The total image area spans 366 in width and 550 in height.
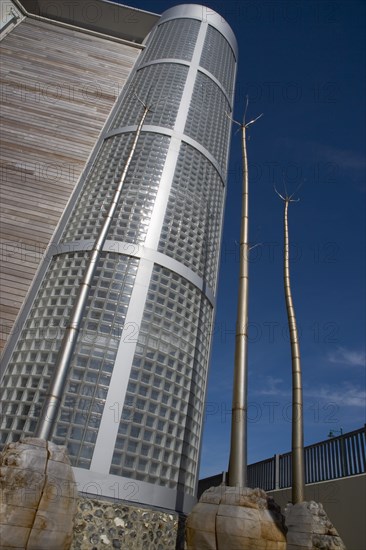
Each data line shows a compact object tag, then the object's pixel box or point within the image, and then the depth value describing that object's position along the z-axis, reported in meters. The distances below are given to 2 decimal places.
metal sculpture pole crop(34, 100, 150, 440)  4.14
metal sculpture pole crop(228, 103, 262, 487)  4.32
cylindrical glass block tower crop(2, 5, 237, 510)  5.95
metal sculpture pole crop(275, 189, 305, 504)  4.96
